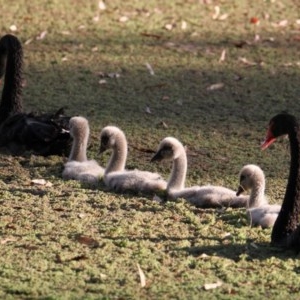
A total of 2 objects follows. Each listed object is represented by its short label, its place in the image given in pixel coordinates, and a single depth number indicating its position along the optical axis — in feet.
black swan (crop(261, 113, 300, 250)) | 33.40
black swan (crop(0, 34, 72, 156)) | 44.45
